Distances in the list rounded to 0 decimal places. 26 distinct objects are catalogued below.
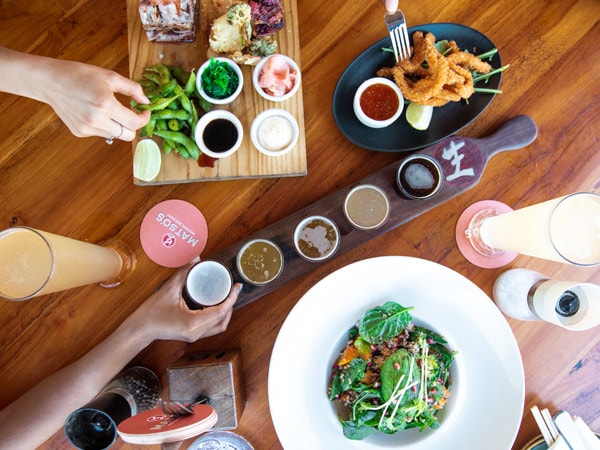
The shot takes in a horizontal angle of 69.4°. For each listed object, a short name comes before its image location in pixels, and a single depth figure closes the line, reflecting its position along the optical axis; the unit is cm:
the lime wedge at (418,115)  61
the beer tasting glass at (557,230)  49
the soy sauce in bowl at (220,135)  59
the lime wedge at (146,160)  59
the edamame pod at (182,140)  58
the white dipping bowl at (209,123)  58
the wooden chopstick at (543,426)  58
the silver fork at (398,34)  58
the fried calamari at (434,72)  58
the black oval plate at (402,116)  61
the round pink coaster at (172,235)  61
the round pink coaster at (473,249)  62
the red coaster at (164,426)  41
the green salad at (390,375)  52
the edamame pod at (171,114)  57
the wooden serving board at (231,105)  60
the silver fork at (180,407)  48
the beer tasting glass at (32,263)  49
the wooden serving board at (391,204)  58
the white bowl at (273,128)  59
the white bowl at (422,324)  52
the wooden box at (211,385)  53
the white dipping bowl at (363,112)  59
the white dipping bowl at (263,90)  59
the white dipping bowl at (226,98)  58
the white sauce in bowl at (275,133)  59
